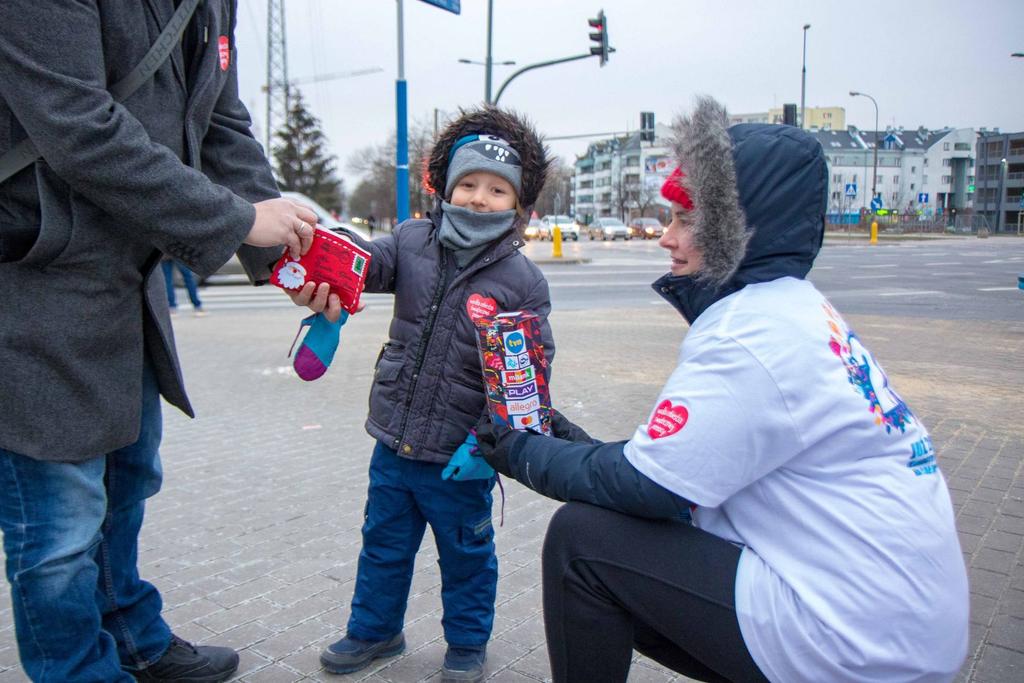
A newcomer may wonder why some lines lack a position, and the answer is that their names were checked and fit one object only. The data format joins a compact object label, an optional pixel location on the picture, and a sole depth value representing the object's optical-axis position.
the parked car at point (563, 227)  47.56
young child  2.53
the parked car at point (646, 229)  51.31
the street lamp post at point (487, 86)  21.47
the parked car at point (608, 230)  48.69
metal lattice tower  62.72
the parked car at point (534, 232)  50.62
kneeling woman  1.64
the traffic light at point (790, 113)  25.92
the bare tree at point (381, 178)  48.01
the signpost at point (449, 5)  10.43
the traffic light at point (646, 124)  27.18
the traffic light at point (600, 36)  20.80
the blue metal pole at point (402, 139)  13.63
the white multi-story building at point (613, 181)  100.75
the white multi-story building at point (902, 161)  108.25
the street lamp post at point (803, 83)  35.00
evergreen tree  61.53
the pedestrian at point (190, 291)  12.02
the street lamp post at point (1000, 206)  43.53
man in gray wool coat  1.69
